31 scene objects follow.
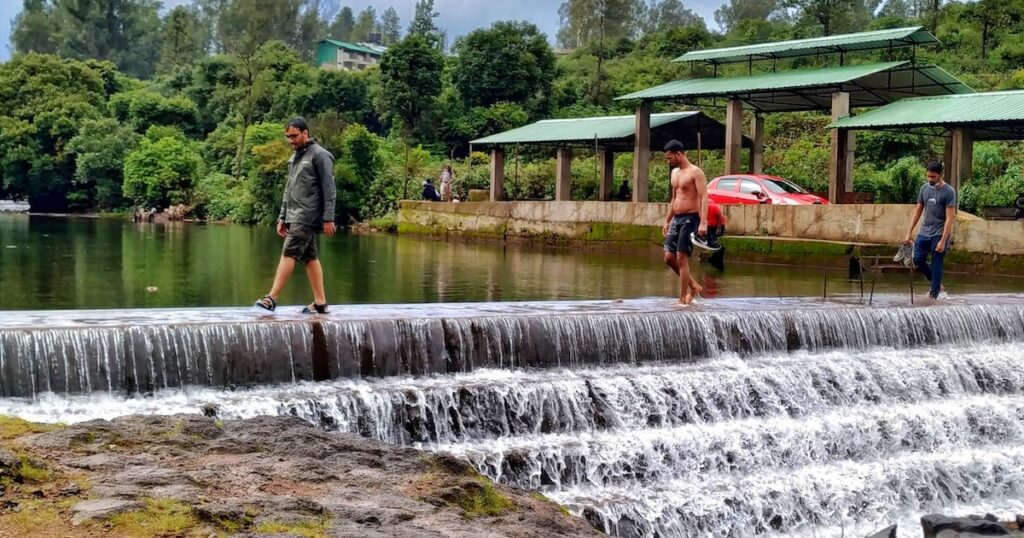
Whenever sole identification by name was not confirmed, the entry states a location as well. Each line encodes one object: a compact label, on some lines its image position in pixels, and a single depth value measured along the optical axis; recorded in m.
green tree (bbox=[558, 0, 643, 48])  79.06
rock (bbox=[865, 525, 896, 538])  8.05
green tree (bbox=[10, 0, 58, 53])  123.81
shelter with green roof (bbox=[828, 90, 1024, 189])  23.47
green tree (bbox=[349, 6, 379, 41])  161.61
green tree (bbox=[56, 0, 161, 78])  121.88
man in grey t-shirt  13.21
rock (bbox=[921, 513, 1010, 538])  8.09
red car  26.55
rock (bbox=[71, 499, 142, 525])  4.94
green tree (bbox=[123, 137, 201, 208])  60.03
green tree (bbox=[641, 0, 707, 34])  117.06
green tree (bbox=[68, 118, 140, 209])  64.06
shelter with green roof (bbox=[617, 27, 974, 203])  28.19
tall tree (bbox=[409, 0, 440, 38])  101.69
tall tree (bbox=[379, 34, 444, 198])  59.72
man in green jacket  9.77
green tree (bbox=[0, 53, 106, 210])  67.19
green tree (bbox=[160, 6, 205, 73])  104.06
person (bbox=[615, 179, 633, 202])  36.25
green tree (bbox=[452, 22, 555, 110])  58.66
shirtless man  11.94
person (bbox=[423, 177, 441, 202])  40.28
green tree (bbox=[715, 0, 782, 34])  105.06
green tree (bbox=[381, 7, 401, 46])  169.41
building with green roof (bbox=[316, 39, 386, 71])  115.06
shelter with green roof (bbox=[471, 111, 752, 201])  34.06
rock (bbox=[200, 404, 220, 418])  8.27
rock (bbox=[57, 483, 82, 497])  5.30
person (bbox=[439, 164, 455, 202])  39.72
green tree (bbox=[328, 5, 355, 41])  171.50
